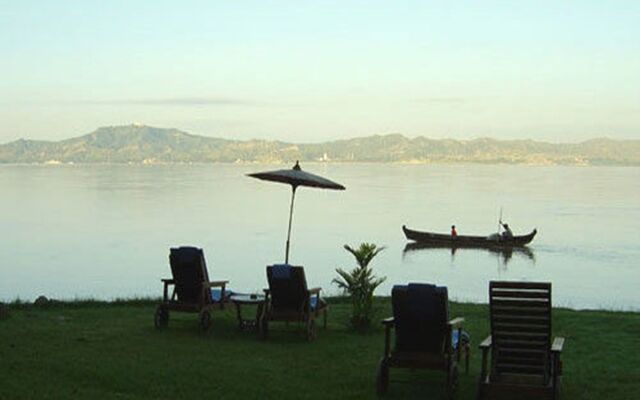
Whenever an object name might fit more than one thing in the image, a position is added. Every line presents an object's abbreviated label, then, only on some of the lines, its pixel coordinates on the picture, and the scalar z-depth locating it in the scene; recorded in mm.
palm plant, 12469
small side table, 11906
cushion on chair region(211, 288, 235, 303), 12398
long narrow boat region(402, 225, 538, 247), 53031
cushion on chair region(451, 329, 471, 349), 8828
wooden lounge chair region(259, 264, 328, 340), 11484
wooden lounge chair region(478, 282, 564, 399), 7875
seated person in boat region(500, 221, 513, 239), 53656
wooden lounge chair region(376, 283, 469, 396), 8391
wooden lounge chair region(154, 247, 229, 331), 11977
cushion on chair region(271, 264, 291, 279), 11461
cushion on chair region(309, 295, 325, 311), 11820
